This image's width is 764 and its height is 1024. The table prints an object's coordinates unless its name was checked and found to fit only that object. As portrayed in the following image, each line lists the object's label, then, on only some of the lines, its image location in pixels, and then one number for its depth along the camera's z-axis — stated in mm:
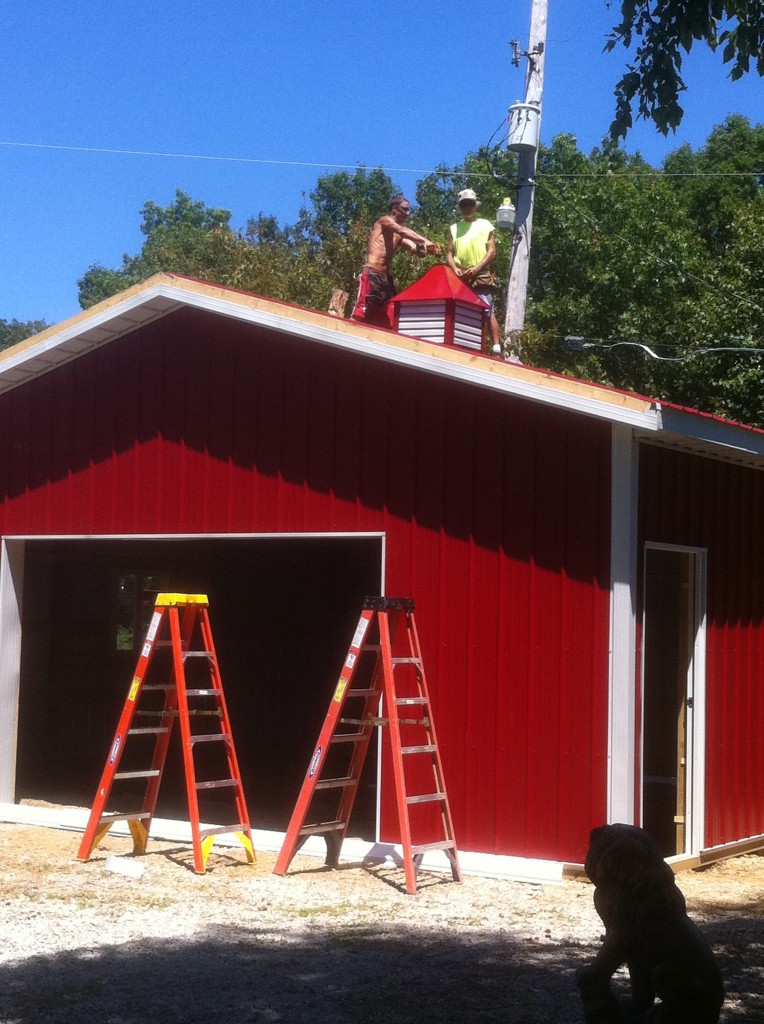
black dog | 4172
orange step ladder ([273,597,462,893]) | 8750
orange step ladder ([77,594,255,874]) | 9109
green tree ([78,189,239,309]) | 40156
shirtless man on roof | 12000
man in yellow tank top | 13484
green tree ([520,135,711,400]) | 28328
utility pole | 18812
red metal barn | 9086
